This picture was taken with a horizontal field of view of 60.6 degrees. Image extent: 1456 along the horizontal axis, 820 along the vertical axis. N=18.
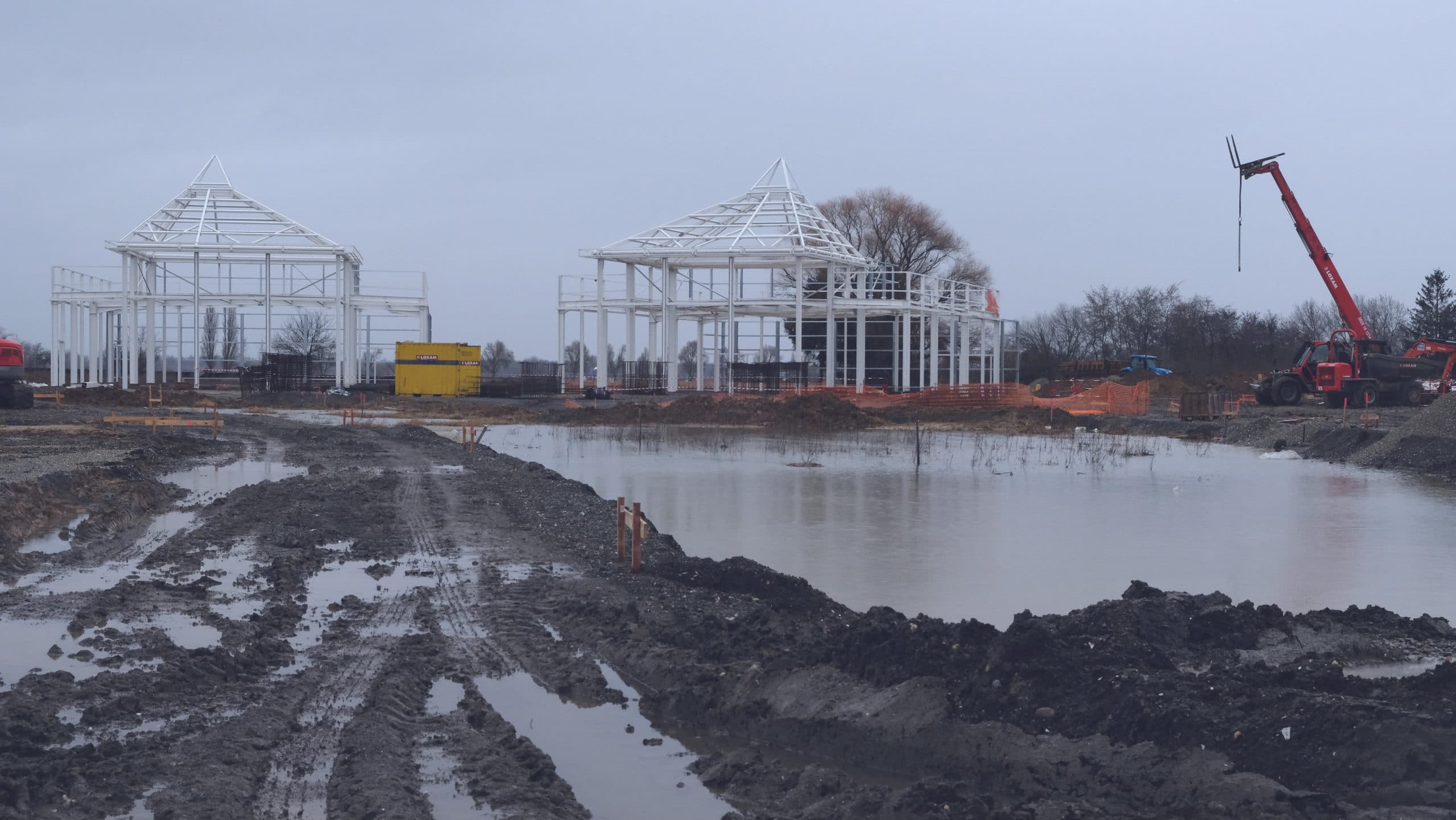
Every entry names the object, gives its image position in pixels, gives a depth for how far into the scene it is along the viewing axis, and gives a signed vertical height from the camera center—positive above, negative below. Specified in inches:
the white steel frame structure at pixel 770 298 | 2031.3 +156.2
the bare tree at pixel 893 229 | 3154.5 +402.3
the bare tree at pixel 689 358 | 4370.1 +112.3
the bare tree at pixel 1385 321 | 3533.5 +216.6
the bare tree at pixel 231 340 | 2878.9 +105.6
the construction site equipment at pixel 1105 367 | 3053.6 +53.9
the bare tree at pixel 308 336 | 3201.3 +132.4
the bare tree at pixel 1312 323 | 3727.9 +212.5
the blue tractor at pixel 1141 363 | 3070.9 +64.6
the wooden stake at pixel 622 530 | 497.7 -58.0
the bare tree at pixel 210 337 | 3095.5 +123.0
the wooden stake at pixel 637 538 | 473.4 -58.0
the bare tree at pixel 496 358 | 3969.0 +107.6
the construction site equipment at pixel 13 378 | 1567.4 +4.5
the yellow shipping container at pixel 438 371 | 2313.0 +25.7
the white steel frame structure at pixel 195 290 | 2187.5 +171.1
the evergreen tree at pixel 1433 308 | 3068.4 +208.2
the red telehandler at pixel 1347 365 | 1800.0 +36.6
